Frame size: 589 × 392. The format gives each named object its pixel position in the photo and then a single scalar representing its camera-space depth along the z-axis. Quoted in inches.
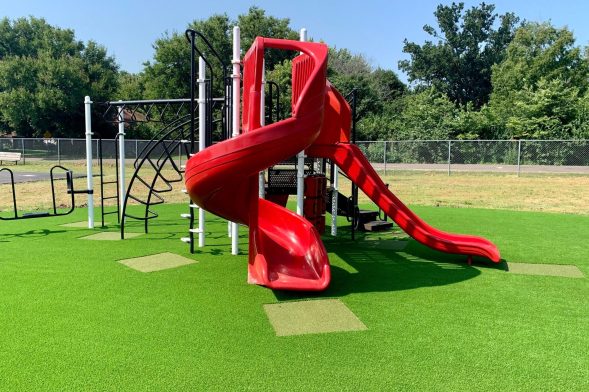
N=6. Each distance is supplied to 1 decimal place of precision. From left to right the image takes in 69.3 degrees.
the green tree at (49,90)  1359.5
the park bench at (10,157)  981.9
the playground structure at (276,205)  153.3
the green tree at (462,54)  1801.2
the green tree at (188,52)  1376.7
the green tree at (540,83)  1000.9
